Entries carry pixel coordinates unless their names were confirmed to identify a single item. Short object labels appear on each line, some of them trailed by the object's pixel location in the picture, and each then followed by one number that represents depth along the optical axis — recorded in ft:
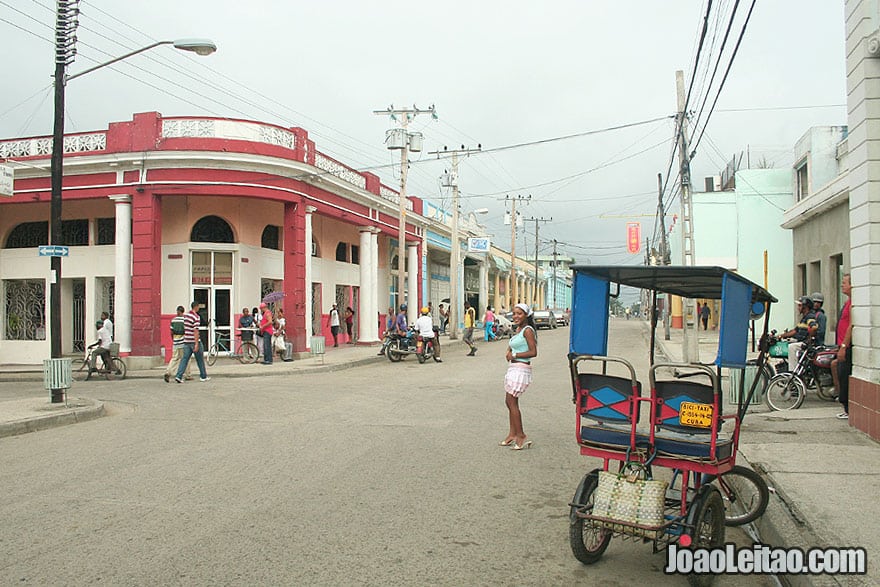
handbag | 14.78
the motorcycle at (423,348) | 73.31
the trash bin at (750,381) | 35.17
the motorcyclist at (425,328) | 72.95
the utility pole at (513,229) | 182.40
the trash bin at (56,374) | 40.37
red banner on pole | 156.66
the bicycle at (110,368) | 61.11
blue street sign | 42.65
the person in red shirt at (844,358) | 31.14
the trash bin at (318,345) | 70.23
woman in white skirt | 28.50
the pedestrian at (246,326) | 72.64
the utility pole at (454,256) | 121.29
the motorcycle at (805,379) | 37.11
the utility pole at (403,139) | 97.86
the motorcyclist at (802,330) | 38.78
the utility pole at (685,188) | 77.77
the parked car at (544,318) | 174.09
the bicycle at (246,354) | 71.46
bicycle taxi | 14.98
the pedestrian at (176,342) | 55.01
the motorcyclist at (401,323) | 79.56
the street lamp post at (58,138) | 42.45
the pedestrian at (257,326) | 73.87
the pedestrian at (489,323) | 120.13
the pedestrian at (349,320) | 101.76
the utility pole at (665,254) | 107.61
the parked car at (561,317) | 198.39
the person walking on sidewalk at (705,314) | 131.09
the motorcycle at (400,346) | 75.92
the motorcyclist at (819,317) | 39.19
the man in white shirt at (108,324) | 61.41
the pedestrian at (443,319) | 94.94
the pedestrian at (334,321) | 93.25
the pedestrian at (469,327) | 87.17
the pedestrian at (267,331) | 69.77
